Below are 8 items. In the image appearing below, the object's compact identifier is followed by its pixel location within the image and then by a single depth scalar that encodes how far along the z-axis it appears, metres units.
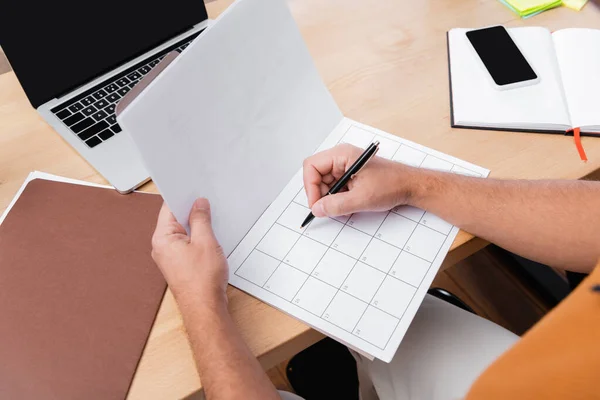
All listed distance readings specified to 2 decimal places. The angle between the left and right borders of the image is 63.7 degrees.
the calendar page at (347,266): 0.61
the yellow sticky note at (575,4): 1.04
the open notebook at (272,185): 0.60
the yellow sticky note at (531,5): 1.03
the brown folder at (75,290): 0.59
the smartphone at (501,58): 0.88
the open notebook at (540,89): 0.83
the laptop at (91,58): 0.78
